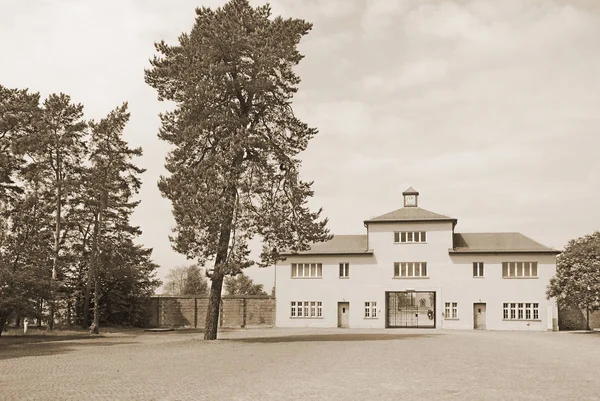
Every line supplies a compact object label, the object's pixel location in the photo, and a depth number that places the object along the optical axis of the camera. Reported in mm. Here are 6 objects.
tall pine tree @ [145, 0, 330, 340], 30766
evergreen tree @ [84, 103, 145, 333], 46562
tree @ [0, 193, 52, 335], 32500
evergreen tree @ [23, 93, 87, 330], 45500
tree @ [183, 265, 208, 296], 90188
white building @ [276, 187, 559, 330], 51281
